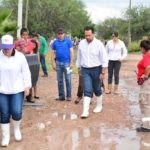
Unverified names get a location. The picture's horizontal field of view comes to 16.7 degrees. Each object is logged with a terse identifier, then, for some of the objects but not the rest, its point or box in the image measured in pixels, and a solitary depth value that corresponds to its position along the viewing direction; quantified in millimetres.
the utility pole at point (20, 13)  21338
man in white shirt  10141
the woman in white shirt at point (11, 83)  7699
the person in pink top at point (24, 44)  10621
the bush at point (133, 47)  51938
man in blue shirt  12078
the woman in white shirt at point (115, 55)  13546
